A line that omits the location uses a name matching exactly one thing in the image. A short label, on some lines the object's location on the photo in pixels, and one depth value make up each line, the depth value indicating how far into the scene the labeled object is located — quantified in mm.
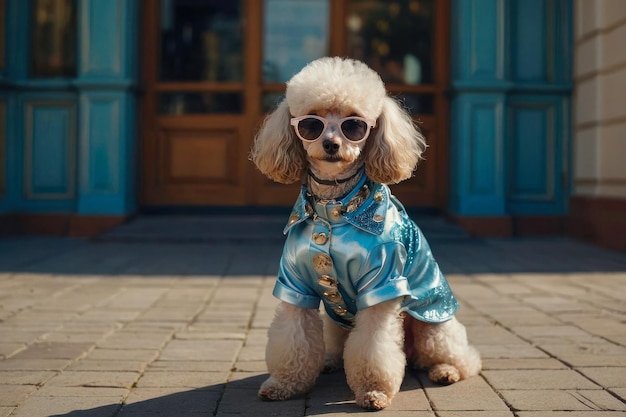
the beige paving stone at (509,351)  3305
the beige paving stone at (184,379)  2885
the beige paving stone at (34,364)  3086
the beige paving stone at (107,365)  3088
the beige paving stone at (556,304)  4375
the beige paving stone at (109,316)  4062
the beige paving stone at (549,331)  3698
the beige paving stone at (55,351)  3285
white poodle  2596
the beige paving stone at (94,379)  2869
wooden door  8219
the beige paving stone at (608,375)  2851
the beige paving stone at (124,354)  3264
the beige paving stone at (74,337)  3580
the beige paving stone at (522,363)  3115
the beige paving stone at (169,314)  4109
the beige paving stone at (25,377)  2881
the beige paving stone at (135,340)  3484
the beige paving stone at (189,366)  3109
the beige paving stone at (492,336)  3594
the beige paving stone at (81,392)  2738
